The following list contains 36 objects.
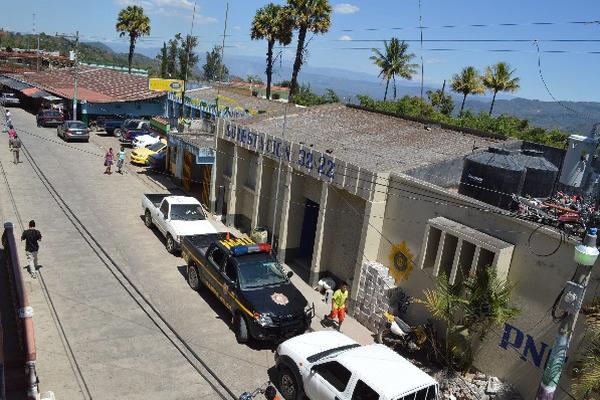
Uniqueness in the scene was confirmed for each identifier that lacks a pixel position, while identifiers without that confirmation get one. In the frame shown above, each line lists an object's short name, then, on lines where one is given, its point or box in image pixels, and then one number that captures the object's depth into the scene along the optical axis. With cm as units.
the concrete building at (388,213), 1123
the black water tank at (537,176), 1358
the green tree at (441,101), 4792
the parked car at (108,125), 4138
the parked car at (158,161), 3103
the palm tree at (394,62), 4616
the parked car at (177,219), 1842
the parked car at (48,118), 4191
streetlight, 823
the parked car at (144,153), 3256
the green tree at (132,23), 6191
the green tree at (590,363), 852
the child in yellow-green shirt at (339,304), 1423
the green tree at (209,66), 10512
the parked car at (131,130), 3780
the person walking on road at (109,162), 2892
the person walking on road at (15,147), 2823
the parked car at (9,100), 5197
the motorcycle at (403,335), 1300
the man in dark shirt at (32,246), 1453
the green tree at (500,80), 4953
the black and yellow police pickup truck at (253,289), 1264
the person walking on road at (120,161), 2960
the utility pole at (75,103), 3991
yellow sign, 3706
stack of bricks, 1437
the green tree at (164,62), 8056
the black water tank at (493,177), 1323
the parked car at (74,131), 3678
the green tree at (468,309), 1113
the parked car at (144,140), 3616
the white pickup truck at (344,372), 915
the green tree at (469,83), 5028
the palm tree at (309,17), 3791
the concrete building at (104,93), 4350
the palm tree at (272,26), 4138
